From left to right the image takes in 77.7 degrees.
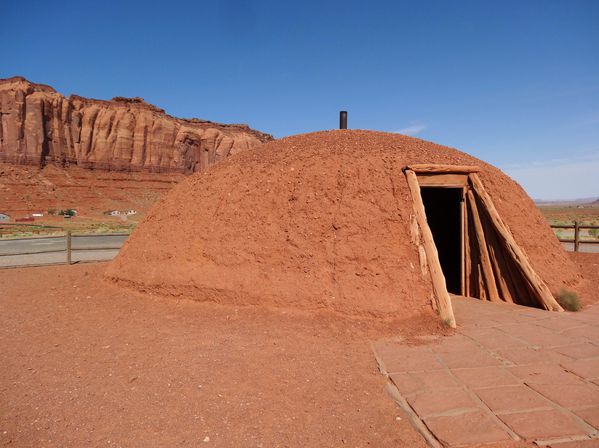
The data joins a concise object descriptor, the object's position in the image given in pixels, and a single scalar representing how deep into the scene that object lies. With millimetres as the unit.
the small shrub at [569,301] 6258
